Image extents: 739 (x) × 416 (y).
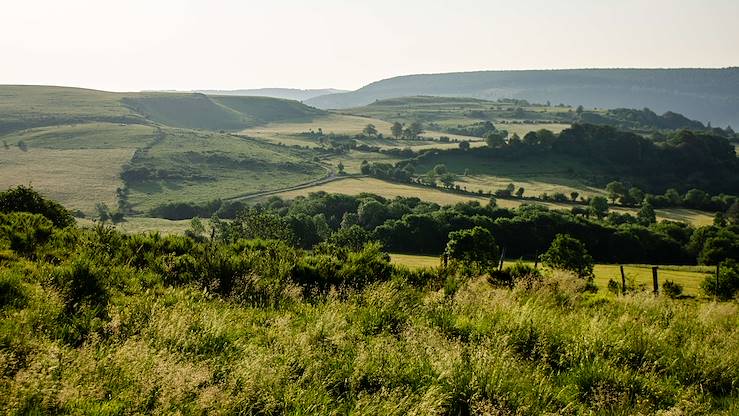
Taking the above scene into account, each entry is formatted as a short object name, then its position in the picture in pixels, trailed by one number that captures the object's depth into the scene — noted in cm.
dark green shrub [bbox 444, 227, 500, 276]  5416
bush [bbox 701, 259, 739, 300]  4120
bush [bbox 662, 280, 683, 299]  4102
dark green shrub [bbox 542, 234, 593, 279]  5072
